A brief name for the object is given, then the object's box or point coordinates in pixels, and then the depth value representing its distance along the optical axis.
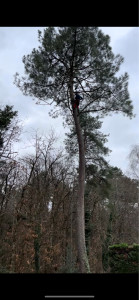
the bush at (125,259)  6.31
